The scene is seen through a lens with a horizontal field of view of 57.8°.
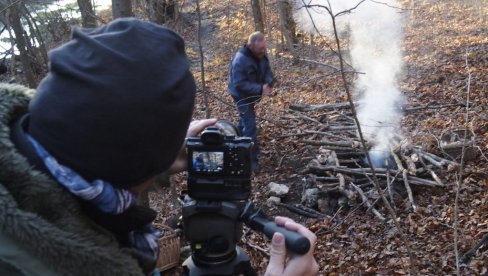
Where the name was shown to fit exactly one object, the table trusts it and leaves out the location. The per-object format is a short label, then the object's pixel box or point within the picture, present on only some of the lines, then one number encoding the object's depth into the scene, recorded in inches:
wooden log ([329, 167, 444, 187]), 225.5
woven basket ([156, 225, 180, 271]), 171.0
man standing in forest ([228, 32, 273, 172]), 272.1
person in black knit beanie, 39.3
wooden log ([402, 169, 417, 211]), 211.7
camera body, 71.1
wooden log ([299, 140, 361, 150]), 280.5
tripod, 70.9
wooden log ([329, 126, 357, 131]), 317.7
